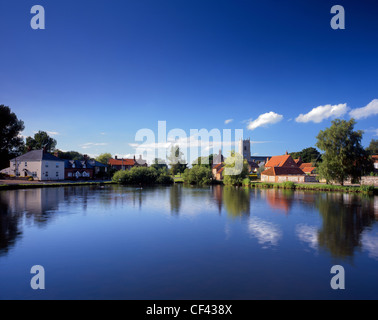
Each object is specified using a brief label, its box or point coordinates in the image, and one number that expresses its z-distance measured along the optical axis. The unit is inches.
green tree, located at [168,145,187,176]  3742.6
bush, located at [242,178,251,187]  2300.1
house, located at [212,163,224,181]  3255.4
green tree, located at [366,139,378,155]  4416.8
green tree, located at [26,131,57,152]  3380.9
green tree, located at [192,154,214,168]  3560.0
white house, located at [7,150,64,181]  2383.2
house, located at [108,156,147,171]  3926.2
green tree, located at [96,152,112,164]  4330.2
